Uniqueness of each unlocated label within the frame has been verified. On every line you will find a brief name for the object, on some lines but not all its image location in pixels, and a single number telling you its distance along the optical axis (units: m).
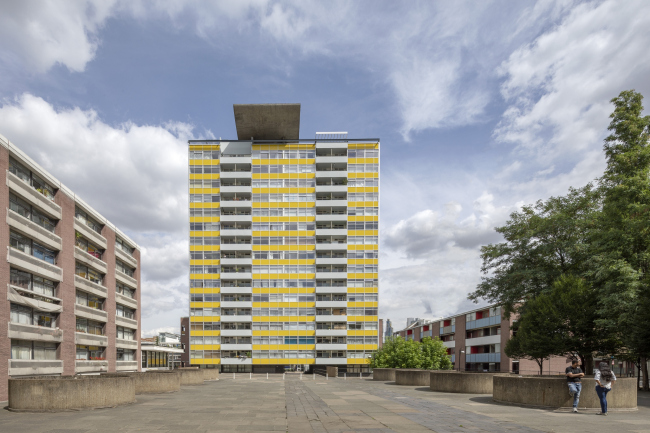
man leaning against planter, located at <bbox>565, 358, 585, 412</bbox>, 16.72
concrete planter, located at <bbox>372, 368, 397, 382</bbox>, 42.33
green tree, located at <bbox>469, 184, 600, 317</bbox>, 39.56
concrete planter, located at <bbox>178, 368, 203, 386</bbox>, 36.94
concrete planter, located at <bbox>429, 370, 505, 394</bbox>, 25.48
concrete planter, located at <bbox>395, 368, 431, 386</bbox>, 33.09
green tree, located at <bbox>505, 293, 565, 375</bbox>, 36.31
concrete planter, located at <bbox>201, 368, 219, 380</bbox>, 46.72
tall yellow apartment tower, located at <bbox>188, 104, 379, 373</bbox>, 87.19
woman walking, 16.02
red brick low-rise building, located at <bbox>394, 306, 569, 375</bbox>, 79.25
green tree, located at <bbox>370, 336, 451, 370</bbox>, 49.16
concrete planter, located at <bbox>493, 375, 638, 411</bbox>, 17.14
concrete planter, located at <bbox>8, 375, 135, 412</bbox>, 18.05
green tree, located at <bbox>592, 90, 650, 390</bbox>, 29.73
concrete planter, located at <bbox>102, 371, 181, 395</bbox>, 26.59
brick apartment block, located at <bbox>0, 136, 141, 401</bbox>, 33.72
